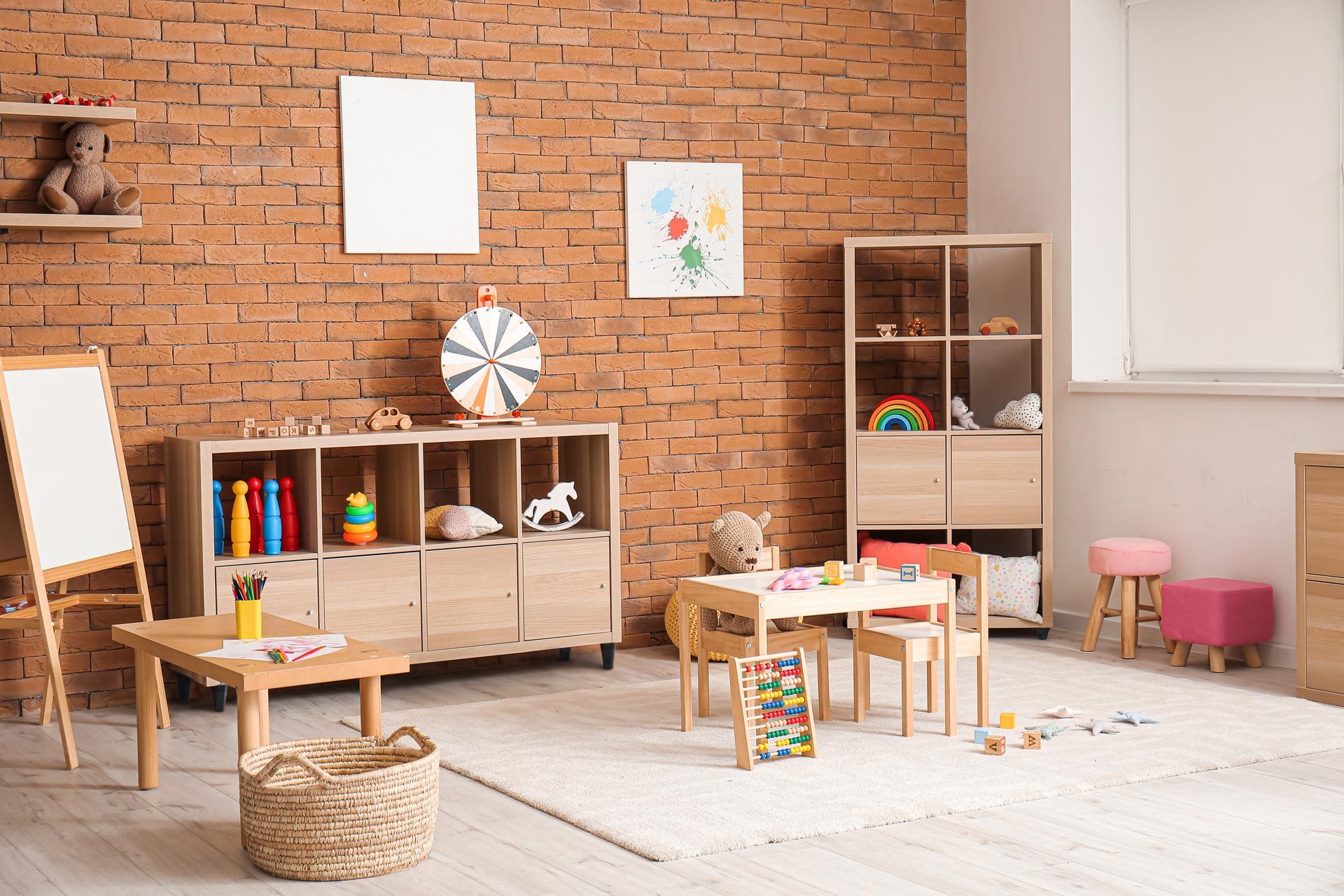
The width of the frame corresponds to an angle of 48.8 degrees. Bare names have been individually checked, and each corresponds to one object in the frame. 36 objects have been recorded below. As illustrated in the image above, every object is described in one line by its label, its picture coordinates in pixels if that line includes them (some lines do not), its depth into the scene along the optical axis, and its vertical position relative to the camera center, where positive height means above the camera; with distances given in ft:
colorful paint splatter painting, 20.21 +2.21
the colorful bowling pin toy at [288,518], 17.16 -1.44
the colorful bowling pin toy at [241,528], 16.67 -1.51
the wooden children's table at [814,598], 14.16 -2.08
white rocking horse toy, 18.70 -1.47
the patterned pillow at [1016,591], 20.40 -2.84
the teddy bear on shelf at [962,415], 20.98 -0.43
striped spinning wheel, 18.20 +0.39
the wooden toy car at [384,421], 17.46 -0.34
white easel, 14.62 -0.97
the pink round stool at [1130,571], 18.93 -2.43
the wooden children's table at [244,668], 11.30 -2.14
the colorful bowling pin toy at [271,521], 16.89 -1.45
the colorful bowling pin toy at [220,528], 16.78 -1.52
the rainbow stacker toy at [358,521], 17.46 -1.52
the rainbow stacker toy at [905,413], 21.12 -0.39
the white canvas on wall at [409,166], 18.31 +2.84
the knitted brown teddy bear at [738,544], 15.90 -1.68
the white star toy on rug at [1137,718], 15.20 -3.46
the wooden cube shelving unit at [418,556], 16.62 -1.92
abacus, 13.69 -3.00
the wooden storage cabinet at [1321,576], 15.93 -2.13
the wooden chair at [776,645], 14.84 -2.64
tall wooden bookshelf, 20.56 -1.16
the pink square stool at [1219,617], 17.75 -2.84
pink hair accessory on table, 14.65 -1.95
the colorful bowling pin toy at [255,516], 17.12 -1.41
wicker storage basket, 10.71 -3.12
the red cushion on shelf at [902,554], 20.31 -2.34
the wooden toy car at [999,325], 21.02 +0.83
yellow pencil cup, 12.59 -1.91
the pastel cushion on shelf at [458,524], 17.70 -1.59
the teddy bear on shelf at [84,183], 16.16 +2.35
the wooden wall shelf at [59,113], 15.76 +3.08
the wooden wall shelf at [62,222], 15.79 +1.89
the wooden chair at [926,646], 14.74 -2.63
